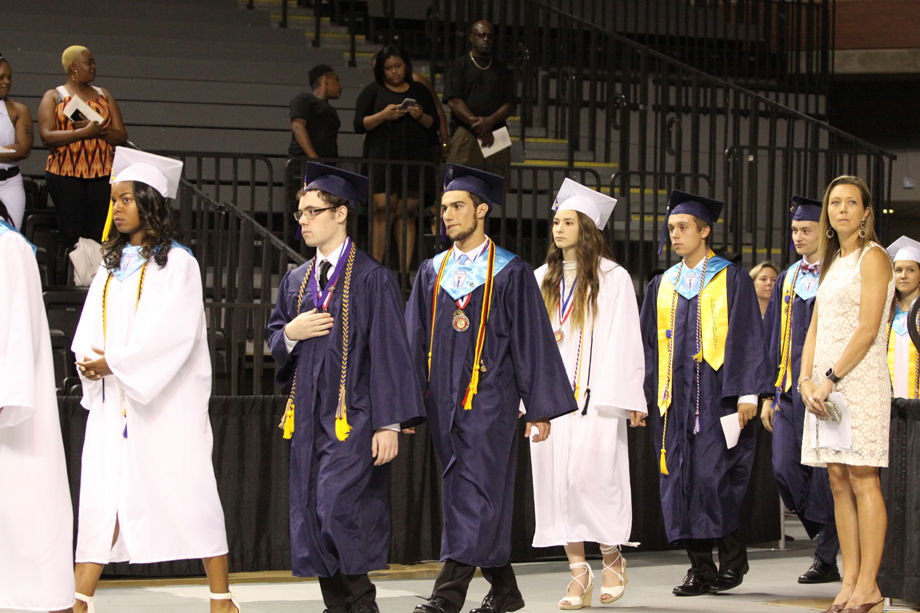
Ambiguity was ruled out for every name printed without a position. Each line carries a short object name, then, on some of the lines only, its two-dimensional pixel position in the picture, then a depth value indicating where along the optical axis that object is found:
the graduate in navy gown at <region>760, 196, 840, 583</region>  14.65
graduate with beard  11.28
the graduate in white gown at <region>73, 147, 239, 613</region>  10.63
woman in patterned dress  18.64
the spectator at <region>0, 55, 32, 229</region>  18.13
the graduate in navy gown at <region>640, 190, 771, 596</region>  13.91
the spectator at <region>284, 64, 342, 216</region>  20.54
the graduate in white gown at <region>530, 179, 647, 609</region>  13.20
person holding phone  20.26
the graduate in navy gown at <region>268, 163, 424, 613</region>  10.63
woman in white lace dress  11.53
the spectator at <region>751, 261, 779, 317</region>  19.25
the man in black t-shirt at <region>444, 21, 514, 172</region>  21.89
